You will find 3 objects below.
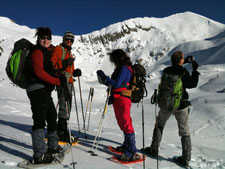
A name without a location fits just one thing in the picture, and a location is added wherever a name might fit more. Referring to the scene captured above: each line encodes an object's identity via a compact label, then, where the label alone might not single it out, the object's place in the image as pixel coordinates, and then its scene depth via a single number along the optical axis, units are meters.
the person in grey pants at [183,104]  3.42
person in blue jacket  3.43
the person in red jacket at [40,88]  2.75
